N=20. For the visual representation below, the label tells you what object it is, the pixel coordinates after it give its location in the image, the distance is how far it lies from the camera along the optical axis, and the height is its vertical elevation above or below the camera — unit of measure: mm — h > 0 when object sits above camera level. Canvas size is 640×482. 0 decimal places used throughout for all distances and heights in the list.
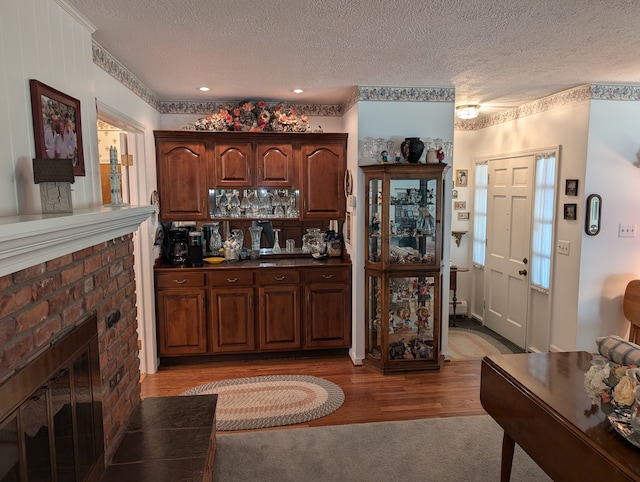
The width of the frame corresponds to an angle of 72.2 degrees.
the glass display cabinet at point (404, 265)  3846 -612
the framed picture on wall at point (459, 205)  5652 -116
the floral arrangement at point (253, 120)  4227 +744
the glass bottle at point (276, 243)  4691 -497
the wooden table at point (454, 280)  5189 -1014
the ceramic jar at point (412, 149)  3828 +409
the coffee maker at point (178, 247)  4285 -494
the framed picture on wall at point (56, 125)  1818 +323
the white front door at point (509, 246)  4632 -556
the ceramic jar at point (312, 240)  4602 -463
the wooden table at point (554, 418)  1563 -910
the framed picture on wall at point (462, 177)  5590 +241
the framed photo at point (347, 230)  4370 -340
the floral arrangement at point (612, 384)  1566 -712
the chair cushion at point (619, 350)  2037 -746
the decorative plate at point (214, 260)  4344 -629
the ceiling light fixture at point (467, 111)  4562 +884
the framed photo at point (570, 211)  3908 -139
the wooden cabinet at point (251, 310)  4098 -1075
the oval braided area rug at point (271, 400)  3195 -1605
